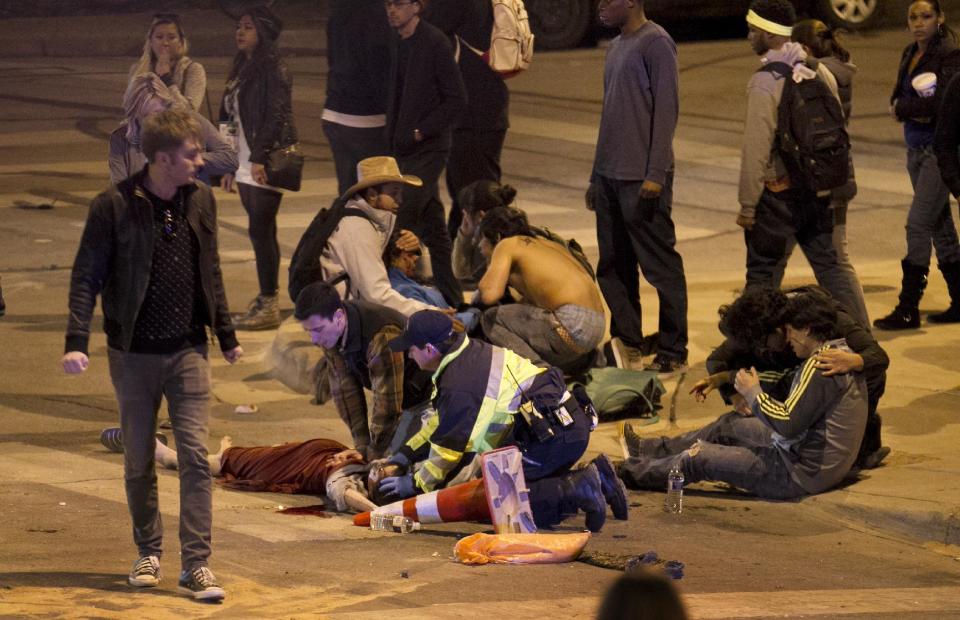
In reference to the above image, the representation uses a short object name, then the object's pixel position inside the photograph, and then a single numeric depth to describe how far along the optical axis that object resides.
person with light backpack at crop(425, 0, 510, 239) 22.64
